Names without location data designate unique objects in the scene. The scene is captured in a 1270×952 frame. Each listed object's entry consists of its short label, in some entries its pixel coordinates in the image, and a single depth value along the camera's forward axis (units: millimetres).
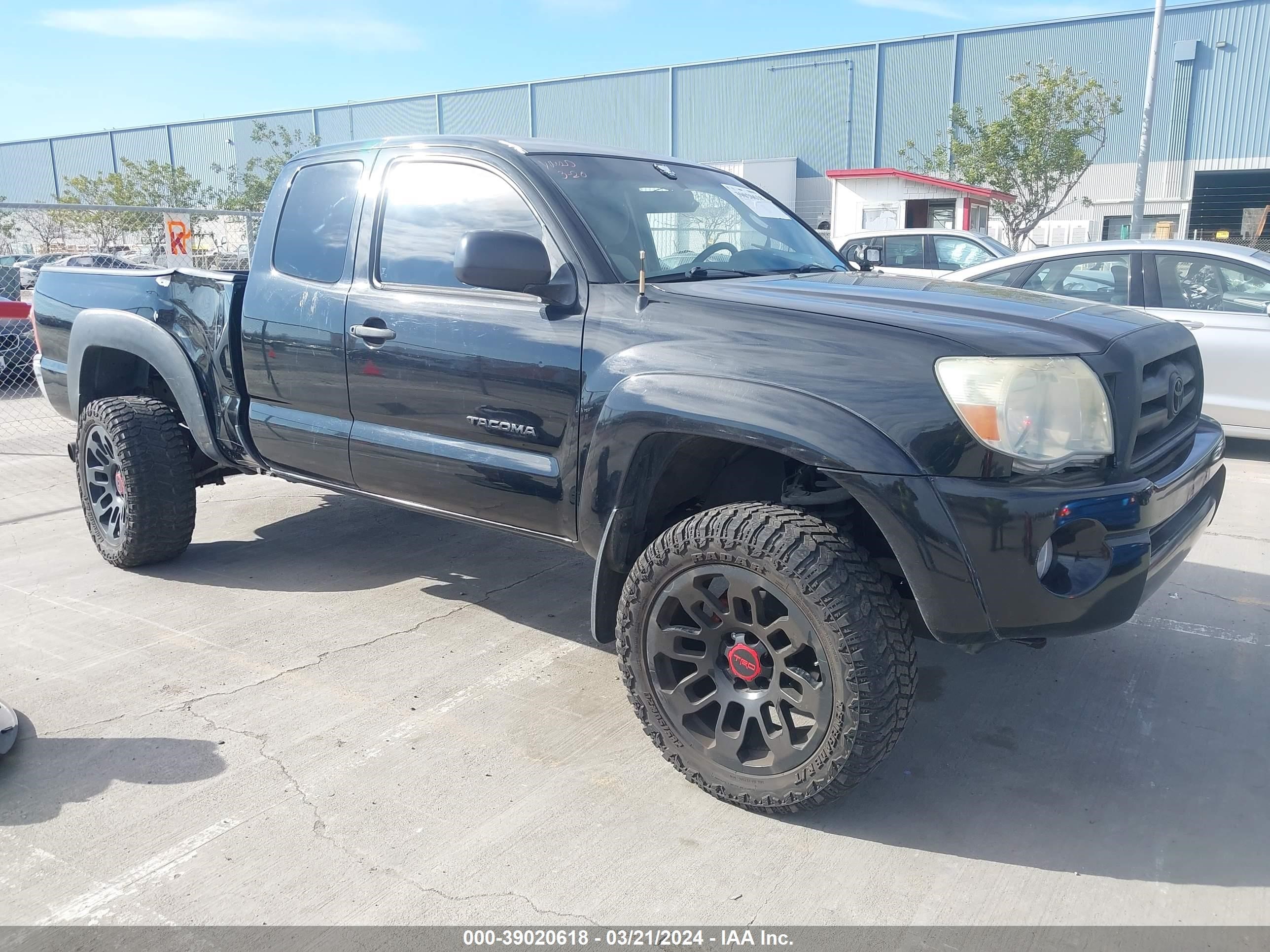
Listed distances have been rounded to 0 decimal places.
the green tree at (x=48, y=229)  22492
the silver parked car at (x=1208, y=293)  6930
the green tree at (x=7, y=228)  29484
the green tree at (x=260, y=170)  42375
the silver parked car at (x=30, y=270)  15759
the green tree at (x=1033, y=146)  26750
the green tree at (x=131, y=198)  28250
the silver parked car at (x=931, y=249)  12594
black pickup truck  2553
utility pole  18188
